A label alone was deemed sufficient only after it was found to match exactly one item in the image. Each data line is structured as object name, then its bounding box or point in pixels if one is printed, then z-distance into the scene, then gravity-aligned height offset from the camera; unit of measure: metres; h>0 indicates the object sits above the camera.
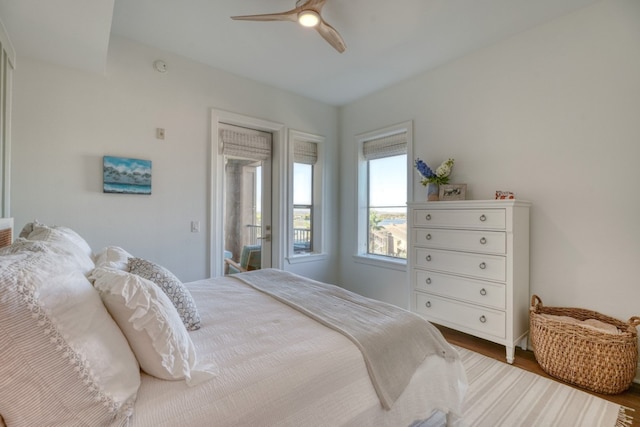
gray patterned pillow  1.31 -0.37
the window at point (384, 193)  3.59 +0.27
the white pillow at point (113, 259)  1.42 -0.26
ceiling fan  1.83 +1.30
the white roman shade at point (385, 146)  3.53 +0.86
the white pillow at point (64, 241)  1.22 -0.15
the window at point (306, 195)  3.90 +0.25
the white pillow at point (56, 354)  0.66 -0.36
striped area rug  1.66 -1.19
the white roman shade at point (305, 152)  3.87 +0.84
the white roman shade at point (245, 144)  3.22 +0.81
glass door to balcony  3.39 +0.19
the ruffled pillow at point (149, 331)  0.92 -0.39
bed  0.70 -0.53
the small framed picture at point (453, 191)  2.79 +0.22
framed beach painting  2.47 +0.32
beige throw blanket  1.22 -0.55
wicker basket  1.86 -0.94
